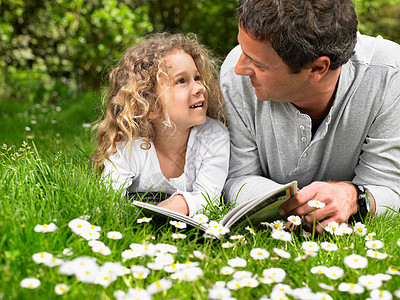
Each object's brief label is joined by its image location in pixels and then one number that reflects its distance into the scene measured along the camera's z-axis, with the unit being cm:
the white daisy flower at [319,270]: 164
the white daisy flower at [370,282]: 151
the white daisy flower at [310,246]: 182
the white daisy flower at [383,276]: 155
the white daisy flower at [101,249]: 167
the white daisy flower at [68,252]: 166
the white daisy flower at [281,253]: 178
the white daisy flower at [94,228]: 177
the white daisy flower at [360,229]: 210
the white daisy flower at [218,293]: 144
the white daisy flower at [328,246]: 186
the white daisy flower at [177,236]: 187
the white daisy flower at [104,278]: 148
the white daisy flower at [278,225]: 208
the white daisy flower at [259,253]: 176
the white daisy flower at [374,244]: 187
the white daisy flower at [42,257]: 154
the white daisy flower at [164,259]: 168
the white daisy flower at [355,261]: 164
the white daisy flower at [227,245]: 186
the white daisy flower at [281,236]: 192
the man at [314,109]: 215
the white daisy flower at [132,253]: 168
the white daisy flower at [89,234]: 171
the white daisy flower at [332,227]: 208
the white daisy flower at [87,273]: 143
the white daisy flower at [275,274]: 161
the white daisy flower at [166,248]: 176
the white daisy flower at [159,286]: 148
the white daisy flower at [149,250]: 170
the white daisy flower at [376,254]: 173
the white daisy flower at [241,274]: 161
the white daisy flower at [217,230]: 188
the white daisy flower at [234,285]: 153
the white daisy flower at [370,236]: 201
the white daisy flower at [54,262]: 154
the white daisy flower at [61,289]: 143
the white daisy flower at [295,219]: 208
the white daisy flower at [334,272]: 160
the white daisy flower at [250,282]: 153
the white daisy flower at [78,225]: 174
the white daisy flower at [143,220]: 193
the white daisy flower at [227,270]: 164
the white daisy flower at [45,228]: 169
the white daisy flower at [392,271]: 161
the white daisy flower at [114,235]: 176
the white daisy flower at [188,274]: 154
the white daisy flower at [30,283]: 142
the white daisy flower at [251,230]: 201
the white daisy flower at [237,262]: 170
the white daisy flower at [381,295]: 145
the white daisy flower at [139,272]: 158
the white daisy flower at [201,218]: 204
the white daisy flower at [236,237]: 188
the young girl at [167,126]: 252
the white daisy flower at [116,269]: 154
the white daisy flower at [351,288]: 150
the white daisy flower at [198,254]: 179
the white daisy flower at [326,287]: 152
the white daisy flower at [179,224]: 193
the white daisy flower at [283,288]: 153
